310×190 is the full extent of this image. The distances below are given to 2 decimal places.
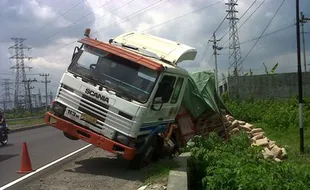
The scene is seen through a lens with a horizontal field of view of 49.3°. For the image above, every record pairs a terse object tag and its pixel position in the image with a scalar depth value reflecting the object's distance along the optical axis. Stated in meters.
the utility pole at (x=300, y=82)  10.30
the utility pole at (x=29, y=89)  51.79
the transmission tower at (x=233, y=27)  34.07
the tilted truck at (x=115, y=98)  7.35
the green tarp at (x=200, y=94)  10.25
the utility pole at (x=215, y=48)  34.04
